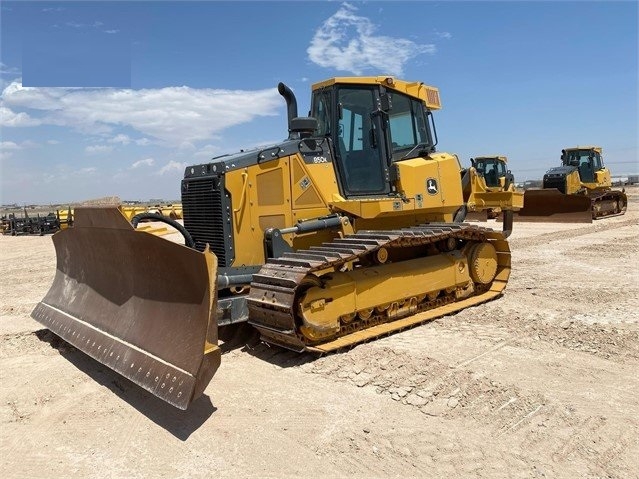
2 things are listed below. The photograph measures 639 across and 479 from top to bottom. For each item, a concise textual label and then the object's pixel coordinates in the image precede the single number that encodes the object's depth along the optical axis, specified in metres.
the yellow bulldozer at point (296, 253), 4.66
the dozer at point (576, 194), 21.19
